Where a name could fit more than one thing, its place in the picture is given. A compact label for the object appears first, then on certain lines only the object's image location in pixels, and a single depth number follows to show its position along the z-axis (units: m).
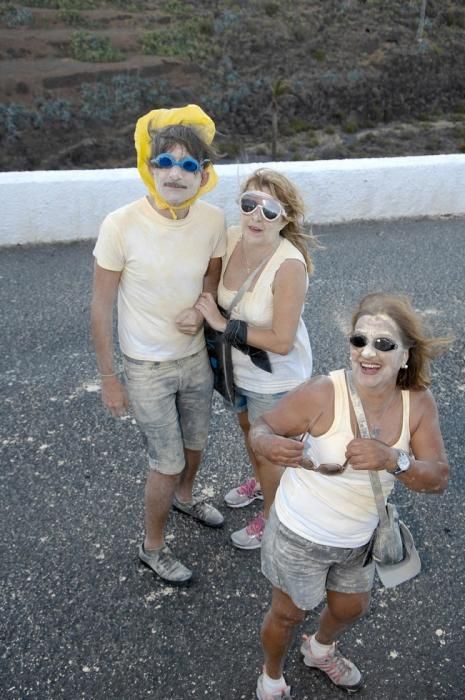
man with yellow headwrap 2.50
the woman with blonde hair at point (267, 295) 2.56
